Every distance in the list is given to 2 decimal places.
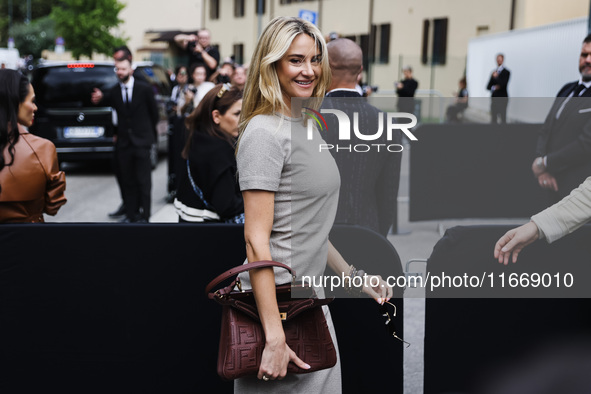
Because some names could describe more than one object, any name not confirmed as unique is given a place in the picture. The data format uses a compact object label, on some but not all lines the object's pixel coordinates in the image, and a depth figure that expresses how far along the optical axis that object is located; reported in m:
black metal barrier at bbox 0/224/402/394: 3.45
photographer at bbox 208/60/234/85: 9.04
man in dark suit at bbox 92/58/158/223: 8.73
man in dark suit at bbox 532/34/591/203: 3.04
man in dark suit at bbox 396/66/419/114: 20.73
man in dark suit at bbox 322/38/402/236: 2.81
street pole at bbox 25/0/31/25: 76.88
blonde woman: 2.33
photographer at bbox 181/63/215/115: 9.57
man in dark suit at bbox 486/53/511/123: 19.09
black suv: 12.85
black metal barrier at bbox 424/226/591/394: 3.15
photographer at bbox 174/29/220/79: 10.12
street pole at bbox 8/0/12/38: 74.99
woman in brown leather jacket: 3.74
